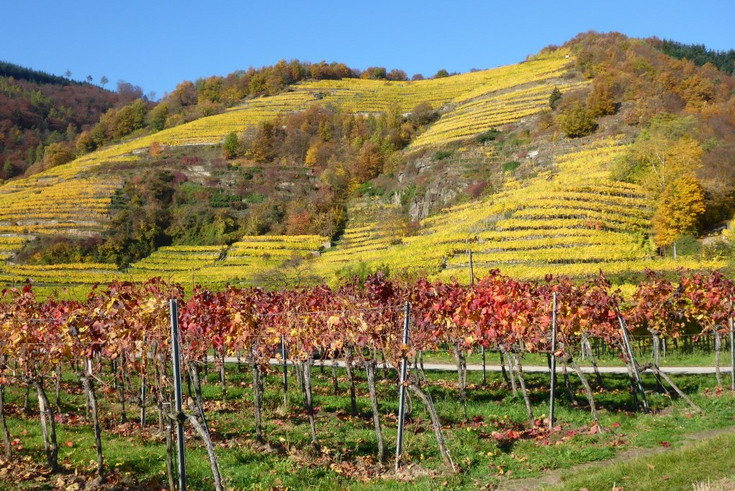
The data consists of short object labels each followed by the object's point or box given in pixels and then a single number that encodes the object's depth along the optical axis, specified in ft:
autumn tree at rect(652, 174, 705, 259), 128.47
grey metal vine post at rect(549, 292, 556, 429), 35.56
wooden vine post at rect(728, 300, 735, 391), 45.99
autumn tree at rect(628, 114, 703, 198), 144.05
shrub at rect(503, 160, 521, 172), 193.55
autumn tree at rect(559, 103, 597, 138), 196.03
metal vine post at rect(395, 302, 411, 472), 28.96
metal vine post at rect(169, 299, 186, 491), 21.17
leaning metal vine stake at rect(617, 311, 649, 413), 38.27
